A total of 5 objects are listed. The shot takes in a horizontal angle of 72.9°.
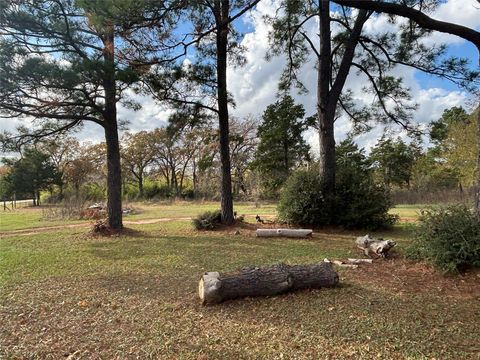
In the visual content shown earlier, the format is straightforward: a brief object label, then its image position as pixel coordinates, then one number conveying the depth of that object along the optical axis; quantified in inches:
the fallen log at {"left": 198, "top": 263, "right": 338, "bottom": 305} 138.3
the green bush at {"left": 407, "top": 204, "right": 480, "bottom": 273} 163.6
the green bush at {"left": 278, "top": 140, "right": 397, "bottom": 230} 327.6
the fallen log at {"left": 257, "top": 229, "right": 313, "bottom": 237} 298.2
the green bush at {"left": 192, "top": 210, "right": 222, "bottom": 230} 353.2
